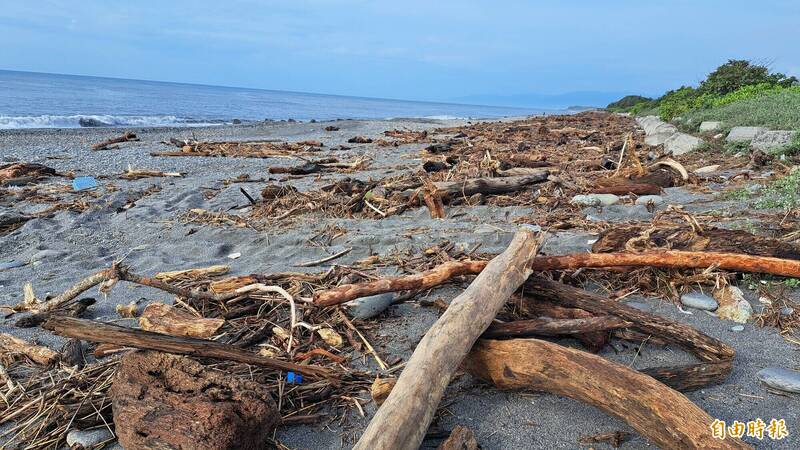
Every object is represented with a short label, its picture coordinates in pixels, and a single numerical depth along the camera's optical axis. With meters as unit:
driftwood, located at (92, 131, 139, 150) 14.01
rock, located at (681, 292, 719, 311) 2.94
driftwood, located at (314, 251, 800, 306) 2.84
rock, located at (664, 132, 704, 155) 9.78
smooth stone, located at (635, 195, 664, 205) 5.36
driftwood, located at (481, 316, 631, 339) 2.30
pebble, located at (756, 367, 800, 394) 2.16
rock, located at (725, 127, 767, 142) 8.69
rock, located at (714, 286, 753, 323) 2.83
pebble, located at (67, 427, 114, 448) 1.99
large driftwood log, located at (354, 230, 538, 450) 1.64
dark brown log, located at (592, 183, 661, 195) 5.77
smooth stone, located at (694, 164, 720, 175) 7.20
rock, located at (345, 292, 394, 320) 2.90
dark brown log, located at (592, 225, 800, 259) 3.17
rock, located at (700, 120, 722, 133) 10.77
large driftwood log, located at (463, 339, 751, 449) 1.72
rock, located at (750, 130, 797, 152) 7.71
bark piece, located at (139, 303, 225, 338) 2.50
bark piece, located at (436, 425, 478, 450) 1.83
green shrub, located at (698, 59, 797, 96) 18.50
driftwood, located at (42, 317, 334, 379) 2.11
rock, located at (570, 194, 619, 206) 5.39
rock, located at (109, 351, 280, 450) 1.81
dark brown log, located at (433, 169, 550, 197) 5.94
